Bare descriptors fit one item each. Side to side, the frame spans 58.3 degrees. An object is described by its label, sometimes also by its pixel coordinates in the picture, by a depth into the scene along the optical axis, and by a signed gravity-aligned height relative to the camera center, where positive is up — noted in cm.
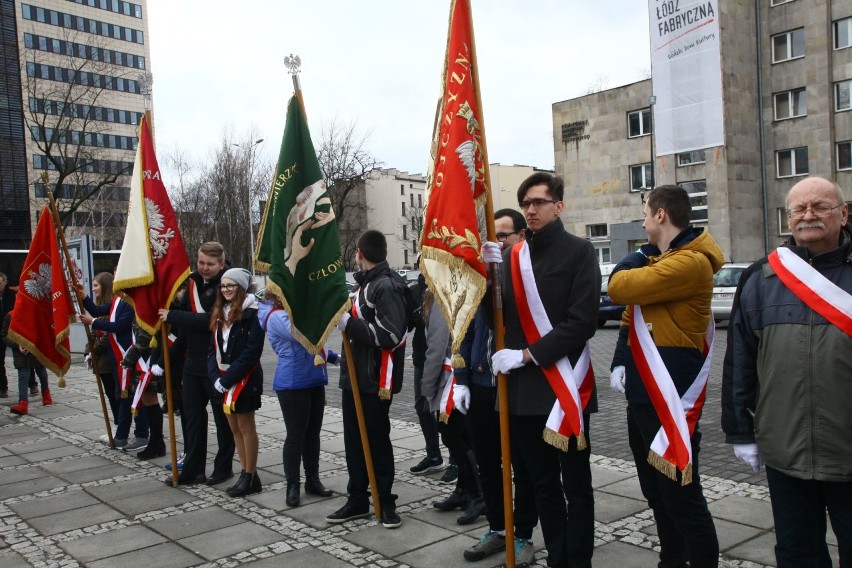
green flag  565 +3
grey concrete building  3338 +450
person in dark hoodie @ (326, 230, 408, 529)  537 -84
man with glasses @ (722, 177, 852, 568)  302 -61
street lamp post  4713 +574
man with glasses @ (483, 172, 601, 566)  401 -67
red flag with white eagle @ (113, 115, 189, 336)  714 +7
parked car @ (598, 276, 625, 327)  2012 -209
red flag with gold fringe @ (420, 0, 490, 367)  423 +27
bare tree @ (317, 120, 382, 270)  4684 +487
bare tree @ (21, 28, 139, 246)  3150 +696
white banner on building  3062 +624
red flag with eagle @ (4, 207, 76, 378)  897 -60
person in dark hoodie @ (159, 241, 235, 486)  676 -104
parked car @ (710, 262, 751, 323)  1928 -165
